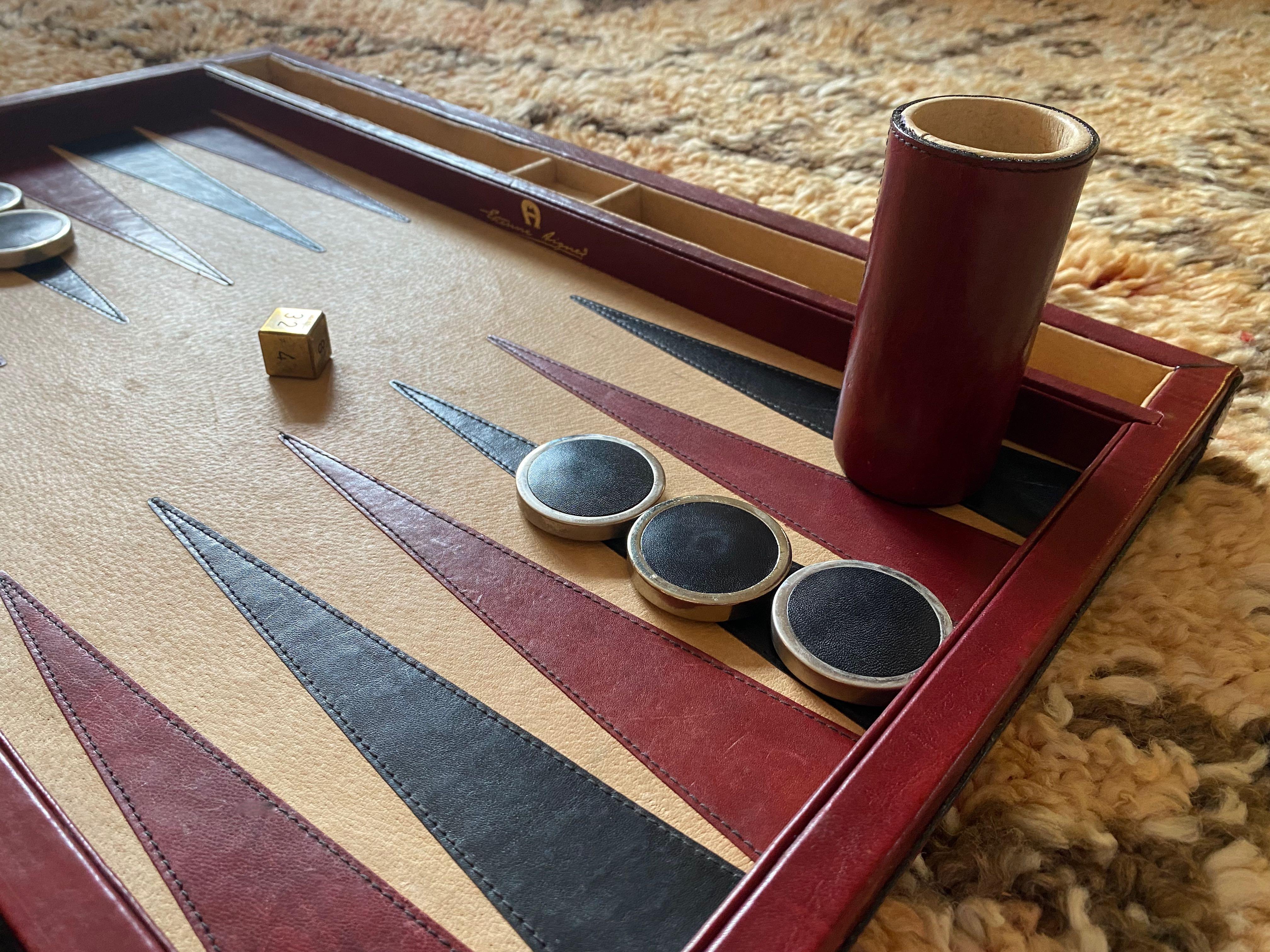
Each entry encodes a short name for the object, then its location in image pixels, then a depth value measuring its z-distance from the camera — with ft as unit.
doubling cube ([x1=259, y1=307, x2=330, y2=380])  0.94
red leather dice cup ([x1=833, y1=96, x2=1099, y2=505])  0.65
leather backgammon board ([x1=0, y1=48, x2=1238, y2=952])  0.56
